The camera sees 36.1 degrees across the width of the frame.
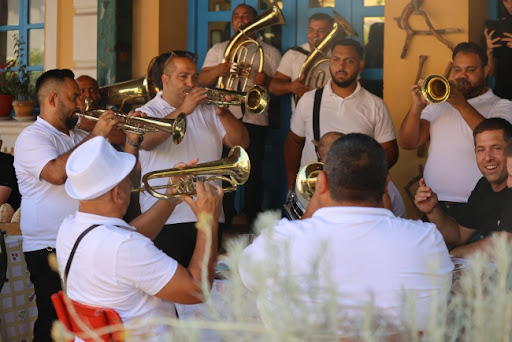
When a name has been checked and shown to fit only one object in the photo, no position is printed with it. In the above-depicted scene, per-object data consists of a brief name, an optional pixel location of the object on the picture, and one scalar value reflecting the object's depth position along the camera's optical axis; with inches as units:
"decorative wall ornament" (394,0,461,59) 213.0
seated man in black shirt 154.7
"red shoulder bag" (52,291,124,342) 101.4
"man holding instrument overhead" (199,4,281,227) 239.5
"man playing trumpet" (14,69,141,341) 157.9
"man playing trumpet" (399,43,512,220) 188.2
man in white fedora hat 103.0
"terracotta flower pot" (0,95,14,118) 286.2
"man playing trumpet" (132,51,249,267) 174.2
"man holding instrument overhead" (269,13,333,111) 233.1
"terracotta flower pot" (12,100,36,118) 280.8
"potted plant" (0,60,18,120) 286.5
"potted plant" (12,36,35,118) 281.6
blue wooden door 245.4
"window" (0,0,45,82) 295.7
